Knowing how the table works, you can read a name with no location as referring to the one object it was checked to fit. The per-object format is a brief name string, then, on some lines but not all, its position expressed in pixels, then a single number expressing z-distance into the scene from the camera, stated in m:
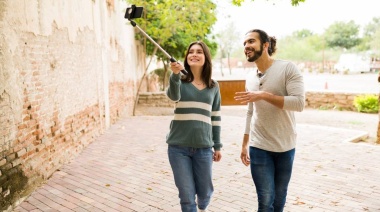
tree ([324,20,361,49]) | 59.31
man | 2.75
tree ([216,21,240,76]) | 54.84
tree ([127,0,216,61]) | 12.05
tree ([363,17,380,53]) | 54.22
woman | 2.90
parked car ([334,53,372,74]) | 46.97
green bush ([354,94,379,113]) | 13.79
